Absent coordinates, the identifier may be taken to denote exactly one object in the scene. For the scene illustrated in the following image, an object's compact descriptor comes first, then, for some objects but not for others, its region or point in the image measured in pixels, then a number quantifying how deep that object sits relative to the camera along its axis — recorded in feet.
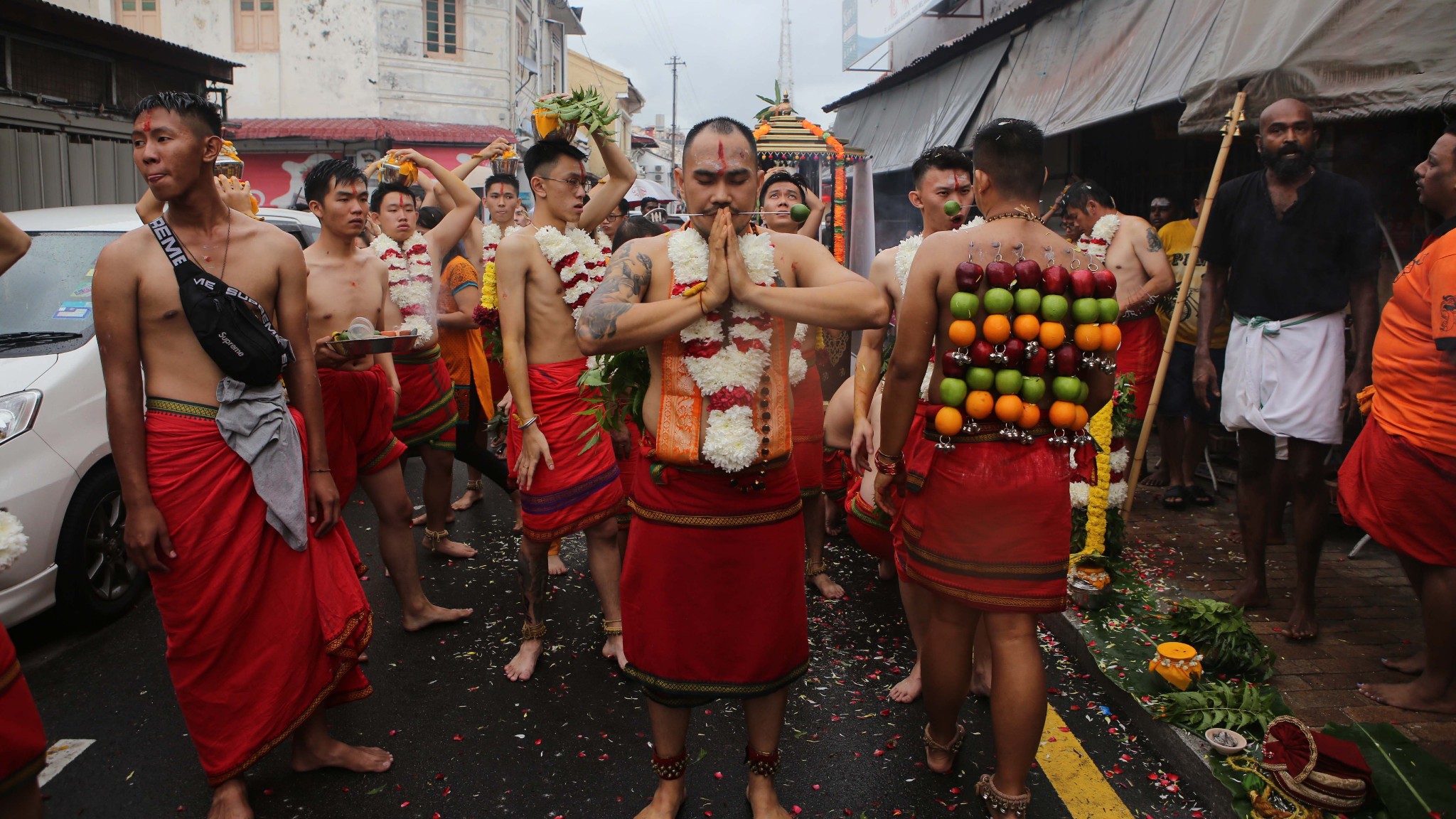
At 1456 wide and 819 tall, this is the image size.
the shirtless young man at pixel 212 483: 9.85
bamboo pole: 15.44
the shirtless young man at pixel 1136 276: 19.77
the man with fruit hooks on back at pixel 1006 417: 9.43
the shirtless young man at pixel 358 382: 14.73
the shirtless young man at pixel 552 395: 13.69
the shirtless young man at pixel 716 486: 9.27
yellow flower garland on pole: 15.97
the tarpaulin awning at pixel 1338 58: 13.89
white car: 13.66
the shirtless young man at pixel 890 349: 12.01
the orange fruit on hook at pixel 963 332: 9.45
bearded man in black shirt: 13.80
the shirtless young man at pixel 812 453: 16.20
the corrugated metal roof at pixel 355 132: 73.36
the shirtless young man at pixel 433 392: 17.74
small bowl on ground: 10.40
